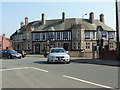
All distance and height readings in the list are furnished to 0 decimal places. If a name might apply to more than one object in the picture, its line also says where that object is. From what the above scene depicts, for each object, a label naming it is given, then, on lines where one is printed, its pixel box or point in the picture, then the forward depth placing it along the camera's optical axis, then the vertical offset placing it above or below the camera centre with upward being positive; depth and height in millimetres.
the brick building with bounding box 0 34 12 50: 84400 +2572
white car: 20375 -730
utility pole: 22547 +1956
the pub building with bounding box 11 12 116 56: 59281 +4317
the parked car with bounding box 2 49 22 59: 32125 -682
